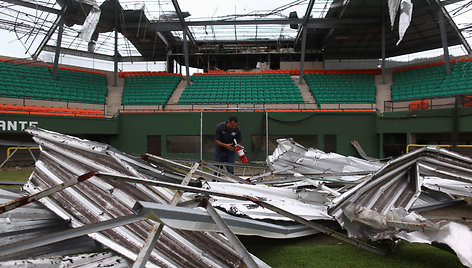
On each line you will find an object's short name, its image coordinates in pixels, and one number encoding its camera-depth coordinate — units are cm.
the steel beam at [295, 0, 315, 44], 1287
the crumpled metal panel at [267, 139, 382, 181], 523
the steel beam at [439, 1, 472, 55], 1308
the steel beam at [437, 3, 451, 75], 1282
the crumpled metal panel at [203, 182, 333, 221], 220
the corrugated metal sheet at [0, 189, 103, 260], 172
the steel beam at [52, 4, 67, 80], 1425
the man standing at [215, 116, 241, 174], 535
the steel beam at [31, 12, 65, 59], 1455
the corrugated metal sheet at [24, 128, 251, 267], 175
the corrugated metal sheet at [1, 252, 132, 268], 144
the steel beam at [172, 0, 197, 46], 1334
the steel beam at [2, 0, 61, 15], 1282
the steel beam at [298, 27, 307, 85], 1501
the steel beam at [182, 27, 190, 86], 1551
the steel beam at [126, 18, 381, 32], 1441
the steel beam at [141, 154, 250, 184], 290
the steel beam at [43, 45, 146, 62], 2013
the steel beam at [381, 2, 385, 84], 1411
